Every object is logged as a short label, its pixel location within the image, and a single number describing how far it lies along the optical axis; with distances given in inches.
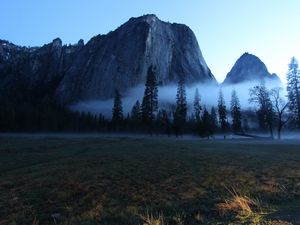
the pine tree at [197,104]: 2592.9
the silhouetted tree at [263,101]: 1844.3
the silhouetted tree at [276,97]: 1817.2
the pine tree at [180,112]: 1991.9
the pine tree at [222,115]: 2393.1
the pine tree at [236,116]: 2373.4
